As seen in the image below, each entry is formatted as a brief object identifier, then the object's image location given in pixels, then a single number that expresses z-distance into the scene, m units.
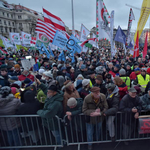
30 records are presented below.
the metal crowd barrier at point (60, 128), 2.91
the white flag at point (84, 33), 10.56
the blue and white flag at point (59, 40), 6.12
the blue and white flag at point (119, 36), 7.61
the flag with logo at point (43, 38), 6.91
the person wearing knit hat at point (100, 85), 3.78
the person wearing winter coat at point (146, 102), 2.96
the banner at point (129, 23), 8.45
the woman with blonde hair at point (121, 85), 3.37
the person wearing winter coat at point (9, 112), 2.87
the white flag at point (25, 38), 12.85
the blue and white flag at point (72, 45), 6.50
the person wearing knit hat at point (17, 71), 6.58
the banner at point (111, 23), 6.26
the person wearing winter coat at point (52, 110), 2.71
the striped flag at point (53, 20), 6.53
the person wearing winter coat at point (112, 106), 2.77
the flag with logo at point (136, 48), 6.82
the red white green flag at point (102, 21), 6.10
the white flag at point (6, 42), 13.35
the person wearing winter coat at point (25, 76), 5.58
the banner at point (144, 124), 2.78
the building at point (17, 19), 72.60
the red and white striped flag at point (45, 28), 6.56
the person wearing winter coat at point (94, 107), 2.74
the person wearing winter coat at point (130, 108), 2.80
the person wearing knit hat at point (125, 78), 4.36
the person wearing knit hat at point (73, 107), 2.70
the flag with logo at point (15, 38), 13.08
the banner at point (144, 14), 5.14
